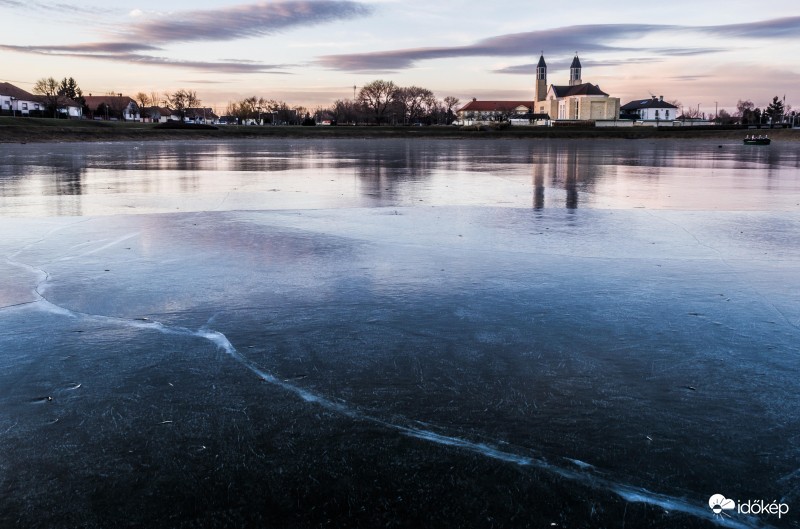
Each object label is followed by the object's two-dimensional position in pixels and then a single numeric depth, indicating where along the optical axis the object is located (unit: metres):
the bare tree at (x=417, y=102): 167.46
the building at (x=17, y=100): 129.25
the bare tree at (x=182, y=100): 164.62
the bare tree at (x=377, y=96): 159.00
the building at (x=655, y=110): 166.75
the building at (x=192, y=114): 180.84
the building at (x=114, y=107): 143.38
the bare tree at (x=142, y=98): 173.25
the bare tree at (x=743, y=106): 185.00
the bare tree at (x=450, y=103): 193.38
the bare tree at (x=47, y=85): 139.25
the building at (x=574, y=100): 157.12
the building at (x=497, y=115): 167.75
